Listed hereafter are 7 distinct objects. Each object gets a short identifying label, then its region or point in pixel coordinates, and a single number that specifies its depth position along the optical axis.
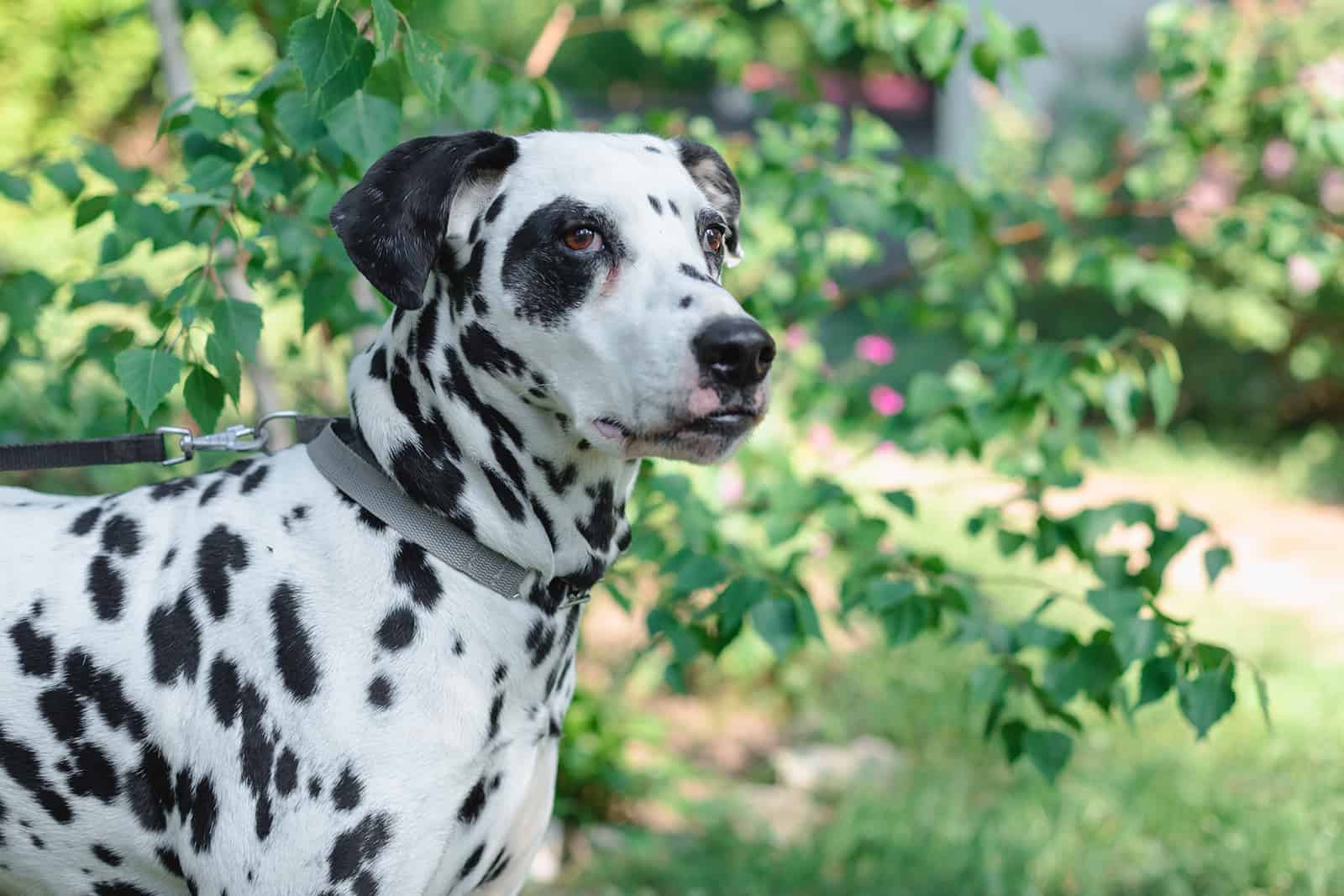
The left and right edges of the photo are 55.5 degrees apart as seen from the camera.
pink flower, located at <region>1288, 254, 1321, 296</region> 7.38
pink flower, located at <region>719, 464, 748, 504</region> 4.46
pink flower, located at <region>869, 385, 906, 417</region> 4.65
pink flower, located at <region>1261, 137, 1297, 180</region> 7.86
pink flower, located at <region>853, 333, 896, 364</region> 5.13
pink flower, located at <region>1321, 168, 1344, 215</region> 7.80
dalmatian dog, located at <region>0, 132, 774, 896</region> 1.81
